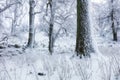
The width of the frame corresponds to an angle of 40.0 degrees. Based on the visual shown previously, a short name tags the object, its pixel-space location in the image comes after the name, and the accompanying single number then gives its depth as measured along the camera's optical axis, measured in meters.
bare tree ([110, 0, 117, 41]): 23.64
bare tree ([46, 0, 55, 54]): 11.01
